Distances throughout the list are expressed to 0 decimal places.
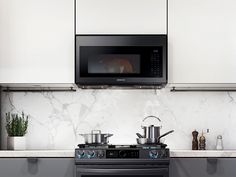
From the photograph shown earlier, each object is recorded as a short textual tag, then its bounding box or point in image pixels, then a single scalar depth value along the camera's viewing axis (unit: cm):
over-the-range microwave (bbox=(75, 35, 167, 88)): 368
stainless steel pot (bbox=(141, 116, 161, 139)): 363
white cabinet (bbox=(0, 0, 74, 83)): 370
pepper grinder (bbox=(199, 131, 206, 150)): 392
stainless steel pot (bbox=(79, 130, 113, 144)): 364
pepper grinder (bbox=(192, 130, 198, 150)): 395
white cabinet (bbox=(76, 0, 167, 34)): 374
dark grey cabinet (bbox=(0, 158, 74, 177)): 343
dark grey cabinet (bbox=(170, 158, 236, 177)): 342
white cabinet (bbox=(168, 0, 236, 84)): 370
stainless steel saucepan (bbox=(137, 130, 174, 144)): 361
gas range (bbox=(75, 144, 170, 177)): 335
